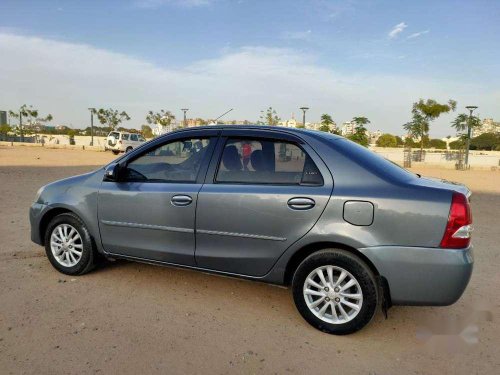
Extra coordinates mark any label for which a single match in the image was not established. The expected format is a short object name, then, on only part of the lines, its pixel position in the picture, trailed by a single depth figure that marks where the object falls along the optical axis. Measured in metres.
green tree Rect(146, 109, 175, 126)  55.34
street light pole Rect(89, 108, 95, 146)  45.15
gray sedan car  2.76
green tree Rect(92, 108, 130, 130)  58.91
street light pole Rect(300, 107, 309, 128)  27.08
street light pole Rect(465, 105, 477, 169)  22.69
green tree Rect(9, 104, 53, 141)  55.28
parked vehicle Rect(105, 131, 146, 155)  29.59
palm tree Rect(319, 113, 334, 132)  26.22
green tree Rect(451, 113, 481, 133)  26.84
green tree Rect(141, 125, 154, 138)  56.38
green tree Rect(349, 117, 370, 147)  23.80
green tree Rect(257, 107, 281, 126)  38.89
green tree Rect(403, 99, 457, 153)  29.05
